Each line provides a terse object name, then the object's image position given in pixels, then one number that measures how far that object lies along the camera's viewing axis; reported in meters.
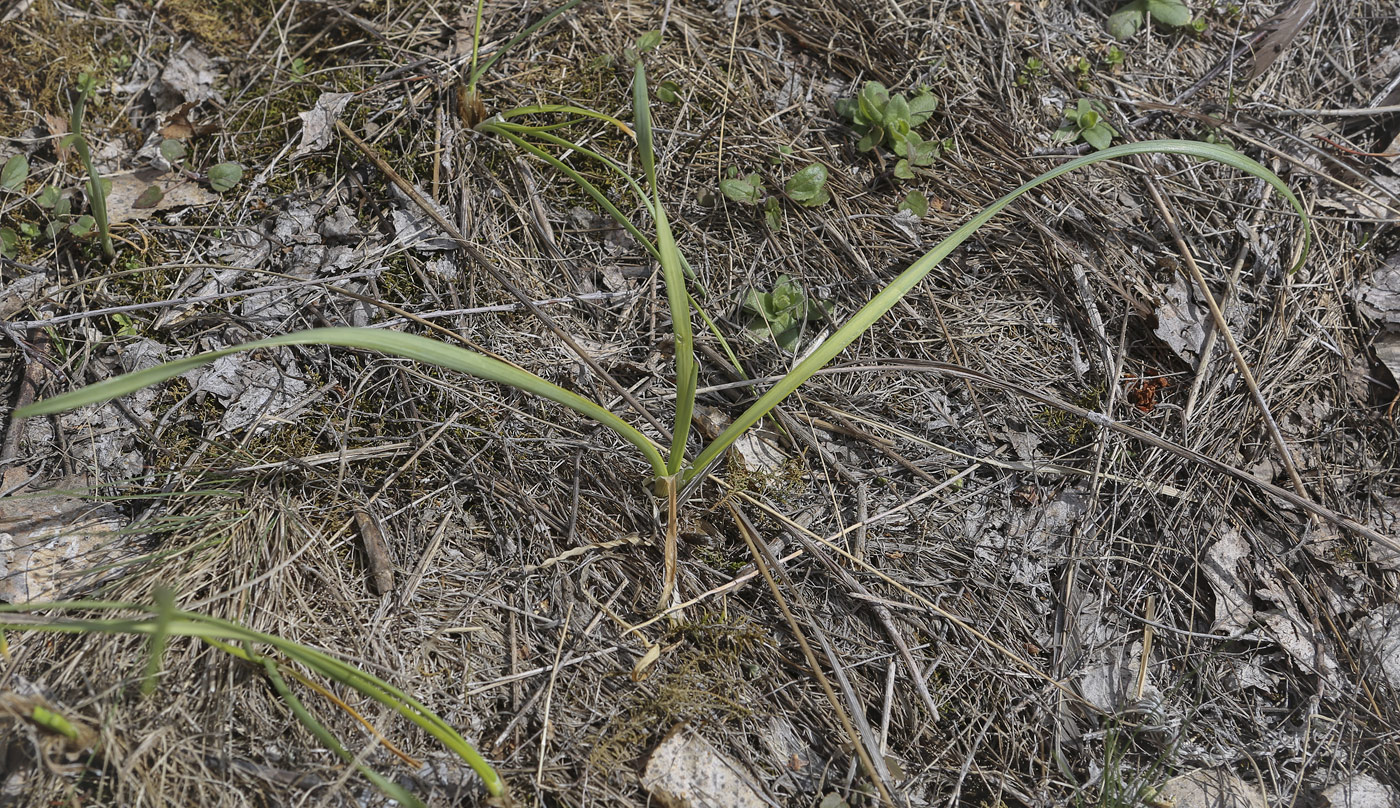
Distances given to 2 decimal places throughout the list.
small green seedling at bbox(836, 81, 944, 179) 0.70
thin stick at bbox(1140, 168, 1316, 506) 0.68
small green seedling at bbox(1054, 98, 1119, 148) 0.71
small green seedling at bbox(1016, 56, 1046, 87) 0.71
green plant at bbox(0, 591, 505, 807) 0.59
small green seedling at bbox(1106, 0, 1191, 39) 0.72
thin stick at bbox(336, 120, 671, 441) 0.66
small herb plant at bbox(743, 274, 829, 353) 0.68
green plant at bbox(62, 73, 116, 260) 0.65
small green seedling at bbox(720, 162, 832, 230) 0.69
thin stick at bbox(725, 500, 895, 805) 0.64
